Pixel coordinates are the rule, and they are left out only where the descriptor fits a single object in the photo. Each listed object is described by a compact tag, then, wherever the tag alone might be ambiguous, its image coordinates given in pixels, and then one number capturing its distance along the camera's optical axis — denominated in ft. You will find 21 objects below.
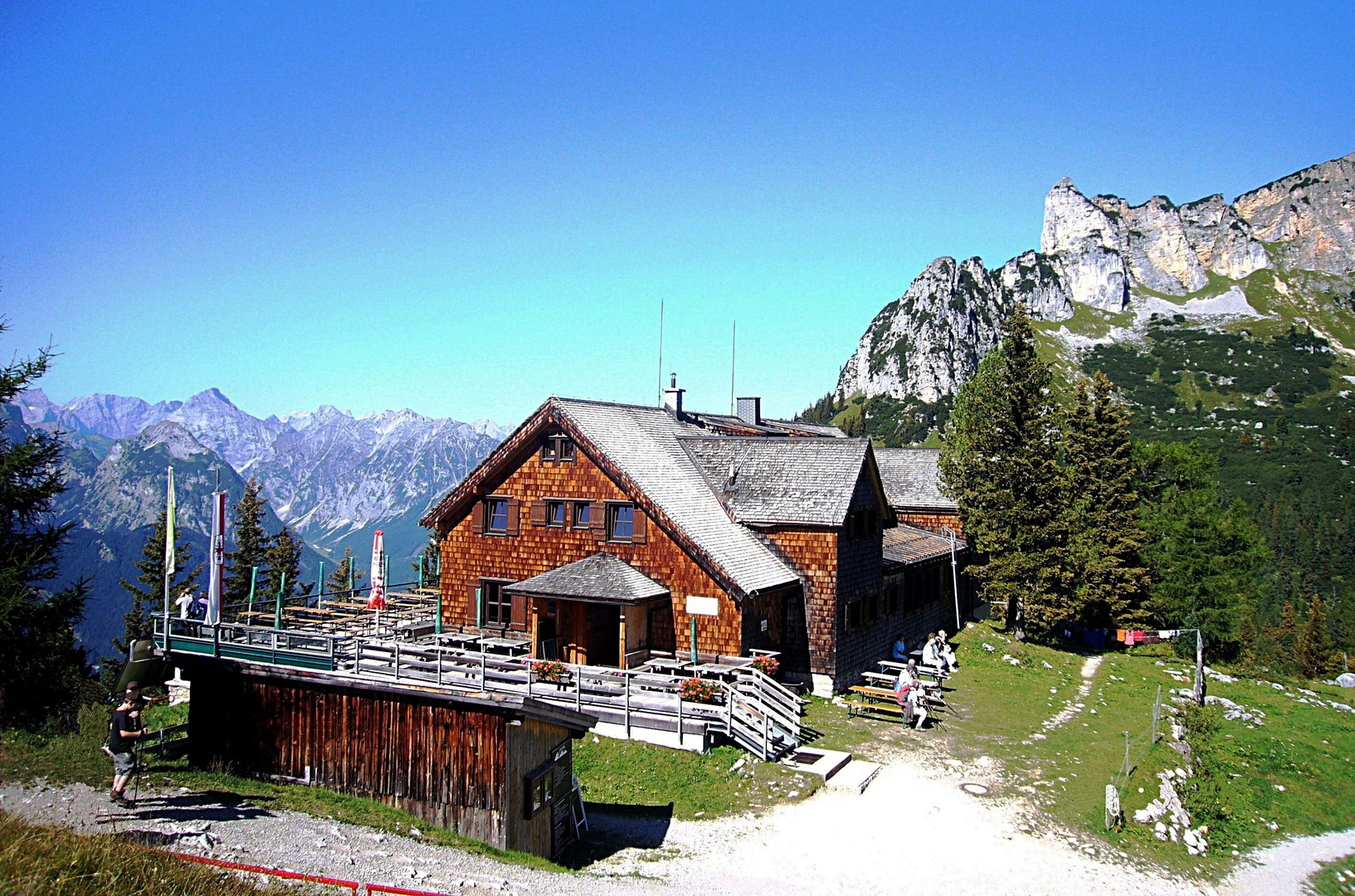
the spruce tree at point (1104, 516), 126.72
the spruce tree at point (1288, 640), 259.80
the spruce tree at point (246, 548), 181.78
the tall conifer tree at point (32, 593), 82.17
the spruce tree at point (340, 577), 203.58
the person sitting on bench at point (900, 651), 101.09
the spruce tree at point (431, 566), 192.51
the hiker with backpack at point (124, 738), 46.60
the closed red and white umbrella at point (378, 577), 82.43
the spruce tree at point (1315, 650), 240.12
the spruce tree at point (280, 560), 184.01
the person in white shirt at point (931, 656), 95.30
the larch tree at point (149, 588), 149.89
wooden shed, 50.26
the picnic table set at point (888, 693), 79.92
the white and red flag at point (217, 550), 68.81
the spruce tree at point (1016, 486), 123.95
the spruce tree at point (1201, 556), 132.98
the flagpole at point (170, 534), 69.97
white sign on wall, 82.69
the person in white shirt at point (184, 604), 73.51
